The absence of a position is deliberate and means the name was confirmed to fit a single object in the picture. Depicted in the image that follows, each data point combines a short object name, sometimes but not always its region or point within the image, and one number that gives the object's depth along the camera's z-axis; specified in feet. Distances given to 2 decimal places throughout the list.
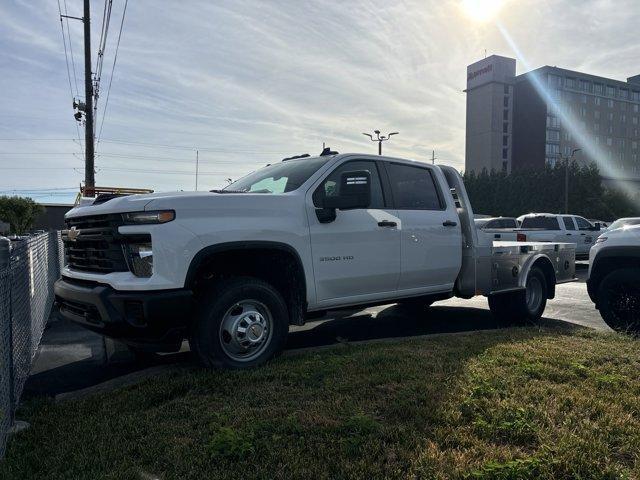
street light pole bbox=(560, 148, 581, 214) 156.56
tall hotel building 295.89
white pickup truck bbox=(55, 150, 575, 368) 13.69
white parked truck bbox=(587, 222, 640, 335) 21.50
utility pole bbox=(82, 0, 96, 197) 68.80
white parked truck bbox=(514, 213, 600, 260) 58.49
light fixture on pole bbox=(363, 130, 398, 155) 112.78
